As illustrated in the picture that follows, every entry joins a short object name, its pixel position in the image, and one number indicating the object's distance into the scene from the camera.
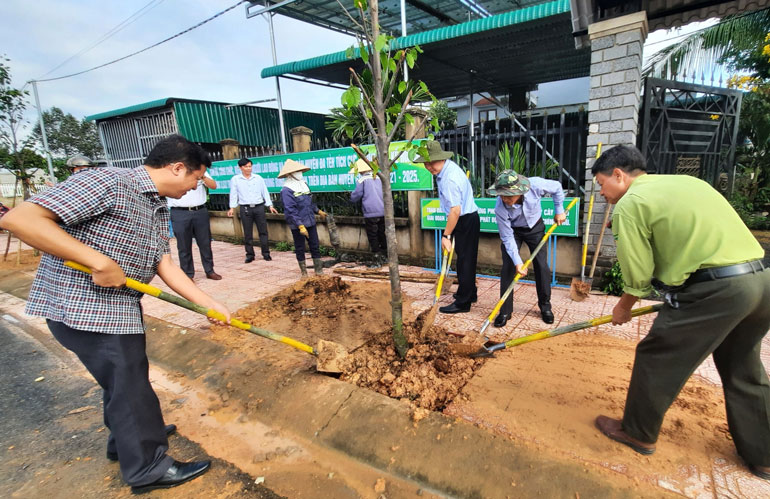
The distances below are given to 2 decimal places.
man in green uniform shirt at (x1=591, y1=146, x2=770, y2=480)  1.72
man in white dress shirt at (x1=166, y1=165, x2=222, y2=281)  5.66
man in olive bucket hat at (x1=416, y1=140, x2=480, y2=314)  3.89
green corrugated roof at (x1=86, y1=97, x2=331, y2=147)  10.06
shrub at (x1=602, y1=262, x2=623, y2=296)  4.44
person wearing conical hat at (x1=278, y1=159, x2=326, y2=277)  5.70
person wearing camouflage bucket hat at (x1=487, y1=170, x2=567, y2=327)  3.72
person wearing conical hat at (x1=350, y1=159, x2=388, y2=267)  6.20
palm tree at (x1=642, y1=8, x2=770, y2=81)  8.34
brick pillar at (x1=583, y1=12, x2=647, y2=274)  4.11
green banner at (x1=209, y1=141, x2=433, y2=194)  5.90
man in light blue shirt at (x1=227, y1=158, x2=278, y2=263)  6.93
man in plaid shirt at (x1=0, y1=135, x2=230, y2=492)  1.68
